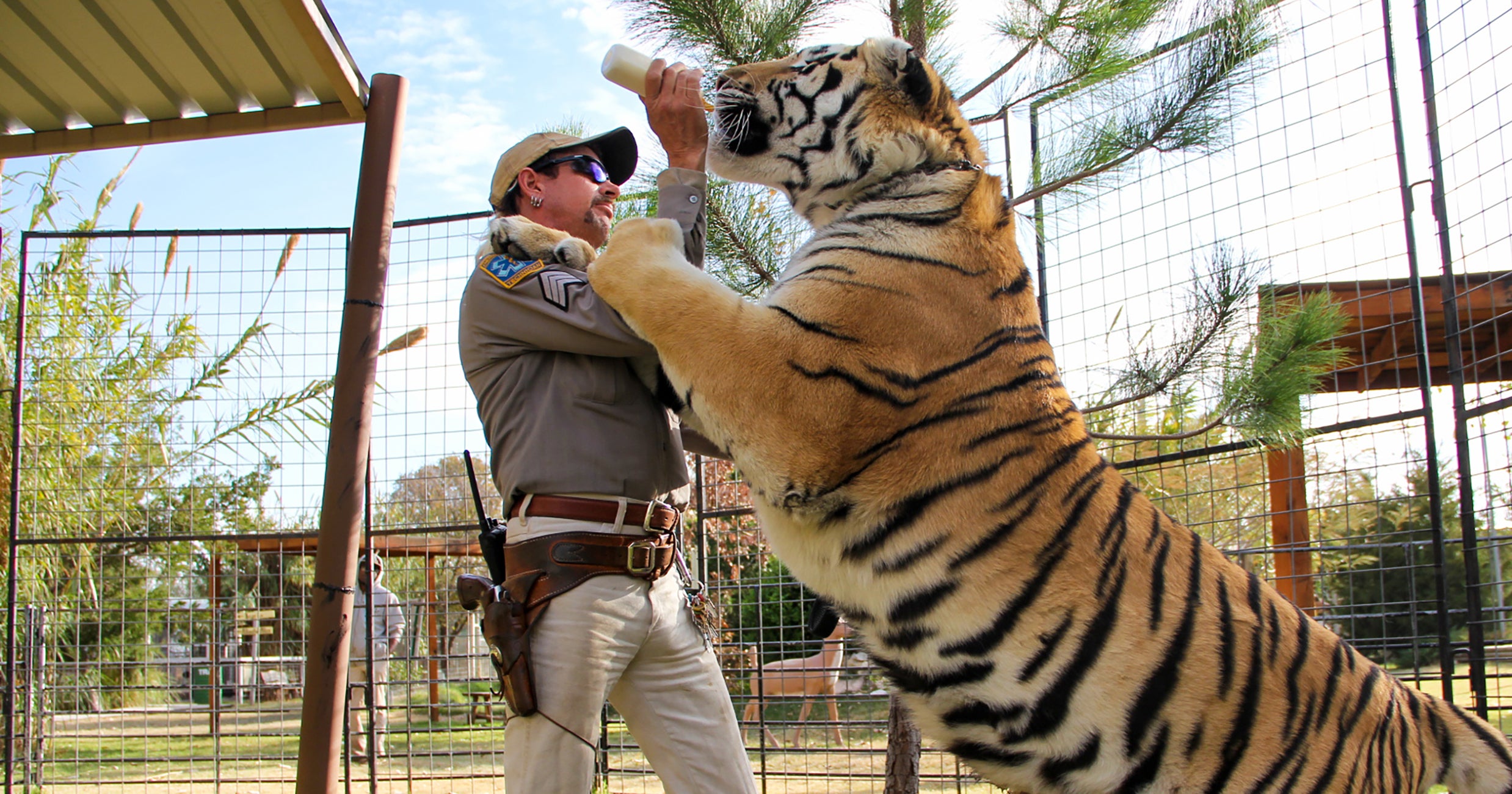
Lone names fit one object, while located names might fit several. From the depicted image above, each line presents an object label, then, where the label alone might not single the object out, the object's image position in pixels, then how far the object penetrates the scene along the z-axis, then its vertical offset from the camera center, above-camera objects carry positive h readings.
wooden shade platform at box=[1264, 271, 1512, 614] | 4.75 +0.89
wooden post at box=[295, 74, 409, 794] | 3.78 +0.17
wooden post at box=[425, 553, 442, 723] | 6.66 -0.67
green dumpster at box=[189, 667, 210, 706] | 8.80 -1.29
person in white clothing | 5.84 -0.71
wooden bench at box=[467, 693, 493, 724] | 6.66 -1.22
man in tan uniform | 2.30 +0.07
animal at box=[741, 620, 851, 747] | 5.95 -0.99
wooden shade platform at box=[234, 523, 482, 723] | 6.63 -0.07
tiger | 2.02 -0.08
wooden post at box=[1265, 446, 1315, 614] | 5.33 -0.10
